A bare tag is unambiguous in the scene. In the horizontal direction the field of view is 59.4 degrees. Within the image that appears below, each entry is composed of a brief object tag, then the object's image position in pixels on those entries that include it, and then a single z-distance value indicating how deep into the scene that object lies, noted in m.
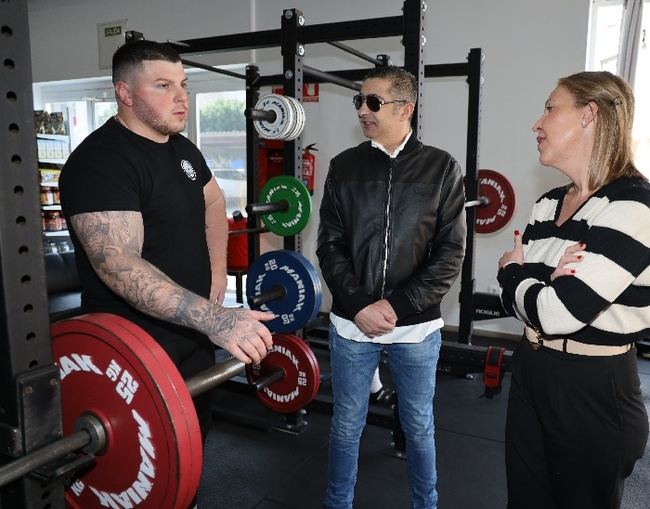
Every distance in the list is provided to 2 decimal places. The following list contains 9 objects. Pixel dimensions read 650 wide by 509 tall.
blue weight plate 2.22
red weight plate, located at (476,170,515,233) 3.33
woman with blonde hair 1.06
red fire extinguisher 4.25
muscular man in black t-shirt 1.01
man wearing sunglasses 1.64
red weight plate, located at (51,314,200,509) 0.77
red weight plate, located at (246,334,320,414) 2.29
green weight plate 2.28
